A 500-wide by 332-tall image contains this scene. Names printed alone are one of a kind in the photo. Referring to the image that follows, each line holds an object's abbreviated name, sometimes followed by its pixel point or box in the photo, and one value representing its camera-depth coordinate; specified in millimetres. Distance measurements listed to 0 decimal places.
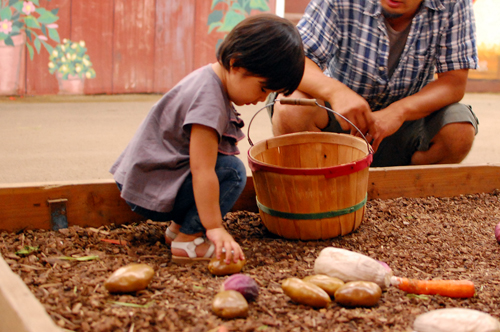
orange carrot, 1240
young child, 1356
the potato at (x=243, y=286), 1152
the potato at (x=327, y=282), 1196
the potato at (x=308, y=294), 1138
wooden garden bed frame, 952
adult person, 2070
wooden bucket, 1537
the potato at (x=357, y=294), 1146
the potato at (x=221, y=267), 1335
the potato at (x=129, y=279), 1155
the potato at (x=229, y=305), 1065
